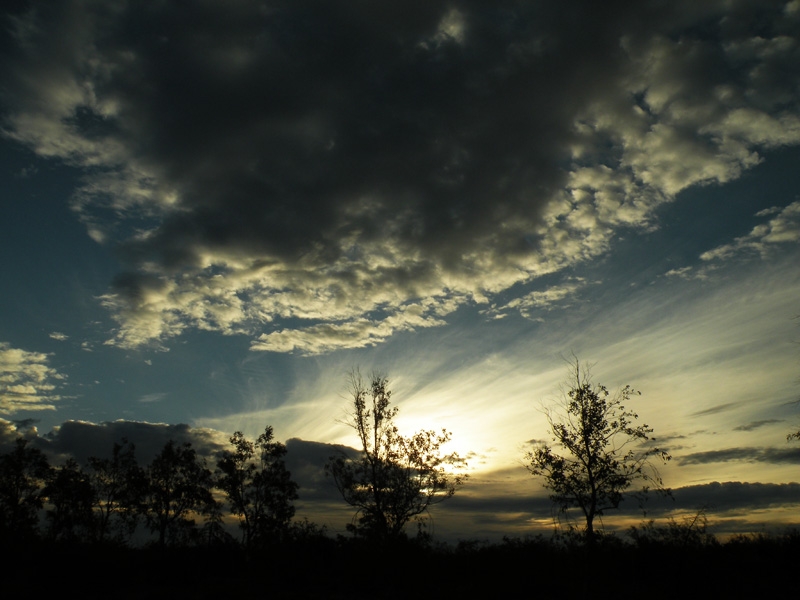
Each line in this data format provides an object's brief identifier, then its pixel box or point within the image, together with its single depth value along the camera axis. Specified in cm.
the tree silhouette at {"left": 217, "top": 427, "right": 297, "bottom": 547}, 4866
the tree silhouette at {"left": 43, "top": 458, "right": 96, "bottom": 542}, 5217
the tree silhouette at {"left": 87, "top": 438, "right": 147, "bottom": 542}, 5331
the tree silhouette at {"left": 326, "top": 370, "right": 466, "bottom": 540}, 3728
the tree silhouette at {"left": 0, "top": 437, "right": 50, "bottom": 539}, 5003
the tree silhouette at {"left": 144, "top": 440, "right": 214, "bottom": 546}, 5266
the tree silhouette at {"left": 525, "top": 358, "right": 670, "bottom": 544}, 2764
